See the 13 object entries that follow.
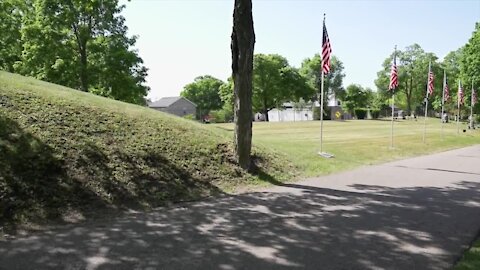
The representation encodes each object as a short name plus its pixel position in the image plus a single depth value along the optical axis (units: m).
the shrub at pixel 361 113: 91.01
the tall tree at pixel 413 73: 96.81
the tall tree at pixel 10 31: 36.94
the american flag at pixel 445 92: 35.50
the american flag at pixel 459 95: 37.89
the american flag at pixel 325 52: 16.97
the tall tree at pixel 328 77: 95.00
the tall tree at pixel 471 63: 50.84
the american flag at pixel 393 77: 22.70
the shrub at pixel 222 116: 86.69
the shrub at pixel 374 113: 91.88
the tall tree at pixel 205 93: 122.69
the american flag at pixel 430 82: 29.79
